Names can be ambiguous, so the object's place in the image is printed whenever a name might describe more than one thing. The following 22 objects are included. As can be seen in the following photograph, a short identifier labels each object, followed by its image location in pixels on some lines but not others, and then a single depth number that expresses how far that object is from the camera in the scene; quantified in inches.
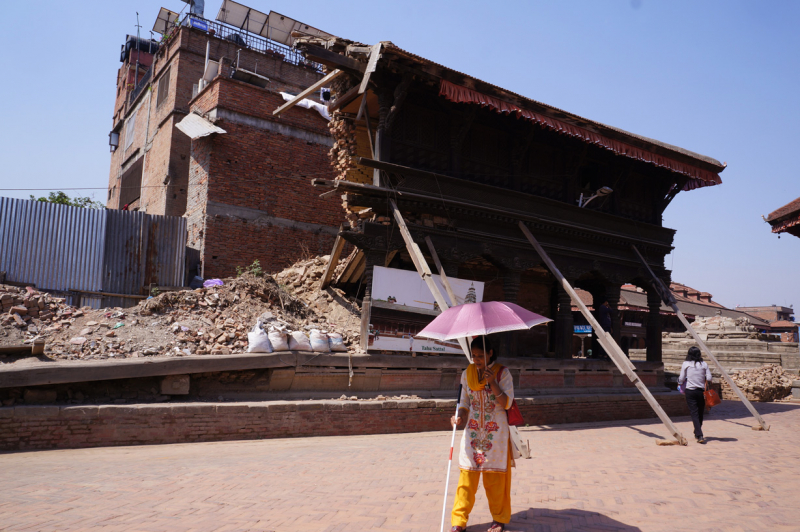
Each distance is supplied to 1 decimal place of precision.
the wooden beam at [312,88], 454.9
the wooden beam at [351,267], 489.9
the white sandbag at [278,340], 356.8
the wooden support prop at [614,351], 364.5
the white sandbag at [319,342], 372.8
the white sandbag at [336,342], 384.8
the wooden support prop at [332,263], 493.3
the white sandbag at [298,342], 363.6
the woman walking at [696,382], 367.6
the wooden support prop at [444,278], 308.2
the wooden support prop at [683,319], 427.2
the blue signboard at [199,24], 848.6
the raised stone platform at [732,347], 742.5
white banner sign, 402.3
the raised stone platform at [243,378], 286.4
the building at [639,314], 1123.9
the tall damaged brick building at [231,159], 579.8
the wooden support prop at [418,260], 357.7
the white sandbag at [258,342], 348.5
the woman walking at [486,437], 167.5
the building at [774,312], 2823.3
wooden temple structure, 423.8
